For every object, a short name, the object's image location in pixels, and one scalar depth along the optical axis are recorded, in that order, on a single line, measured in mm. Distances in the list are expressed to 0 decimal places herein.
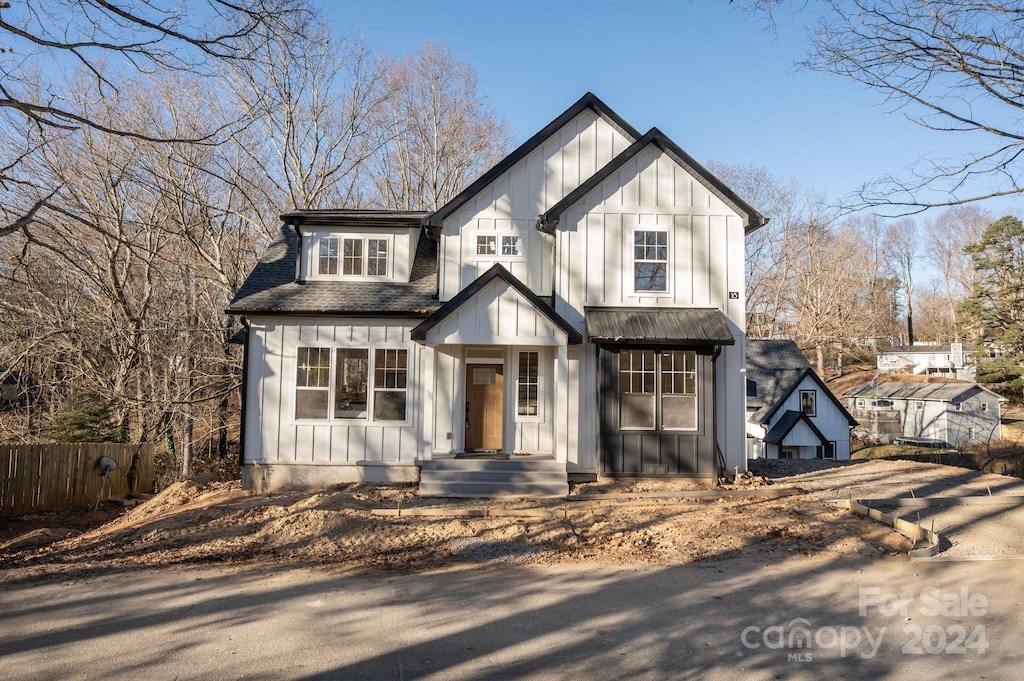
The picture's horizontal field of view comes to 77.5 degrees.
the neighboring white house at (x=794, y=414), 29922
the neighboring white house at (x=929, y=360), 53344
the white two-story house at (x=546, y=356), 12953
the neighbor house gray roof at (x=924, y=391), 38656
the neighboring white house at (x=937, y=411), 38312
